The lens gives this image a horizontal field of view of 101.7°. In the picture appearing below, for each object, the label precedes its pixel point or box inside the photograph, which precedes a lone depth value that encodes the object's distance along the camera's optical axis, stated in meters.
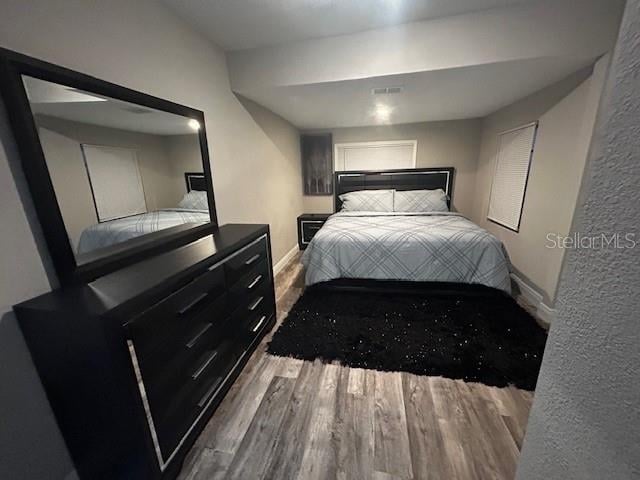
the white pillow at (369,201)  3.84
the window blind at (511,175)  2.69
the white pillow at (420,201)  3.73
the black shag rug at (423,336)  1.74
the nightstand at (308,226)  4.16
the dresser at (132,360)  0.92
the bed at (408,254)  2.45
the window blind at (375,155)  4.21
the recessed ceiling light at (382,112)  2.98
